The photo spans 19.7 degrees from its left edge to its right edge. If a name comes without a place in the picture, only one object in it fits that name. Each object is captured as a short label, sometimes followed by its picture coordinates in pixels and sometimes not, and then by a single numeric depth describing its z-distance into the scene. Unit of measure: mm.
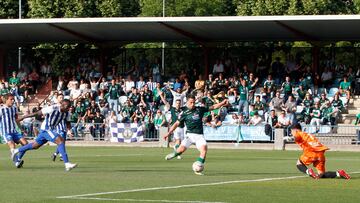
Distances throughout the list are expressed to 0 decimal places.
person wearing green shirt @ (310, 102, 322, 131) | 40969
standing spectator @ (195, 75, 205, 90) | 44944
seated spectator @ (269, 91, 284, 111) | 42750
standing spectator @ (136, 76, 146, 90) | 47675
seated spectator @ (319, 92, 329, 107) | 42288
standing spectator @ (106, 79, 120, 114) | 46250
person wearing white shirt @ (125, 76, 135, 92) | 47691
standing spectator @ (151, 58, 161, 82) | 49531
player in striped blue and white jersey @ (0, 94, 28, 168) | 27047
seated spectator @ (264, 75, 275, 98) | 44938
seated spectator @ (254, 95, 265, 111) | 43094
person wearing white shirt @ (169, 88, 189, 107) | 42644
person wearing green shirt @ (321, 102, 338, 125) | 41344
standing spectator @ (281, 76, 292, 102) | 44406
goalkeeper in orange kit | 21016
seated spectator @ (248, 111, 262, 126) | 40959
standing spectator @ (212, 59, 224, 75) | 48750
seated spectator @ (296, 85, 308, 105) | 44016
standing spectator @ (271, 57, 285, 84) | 47200
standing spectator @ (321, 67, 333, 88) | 46156
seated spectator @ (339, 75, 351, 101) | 44156
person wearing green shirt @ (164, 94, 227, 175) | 22547
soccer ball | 22047
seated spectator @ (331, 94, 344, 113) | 42375
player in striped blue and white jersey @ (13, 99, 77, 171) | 23734
